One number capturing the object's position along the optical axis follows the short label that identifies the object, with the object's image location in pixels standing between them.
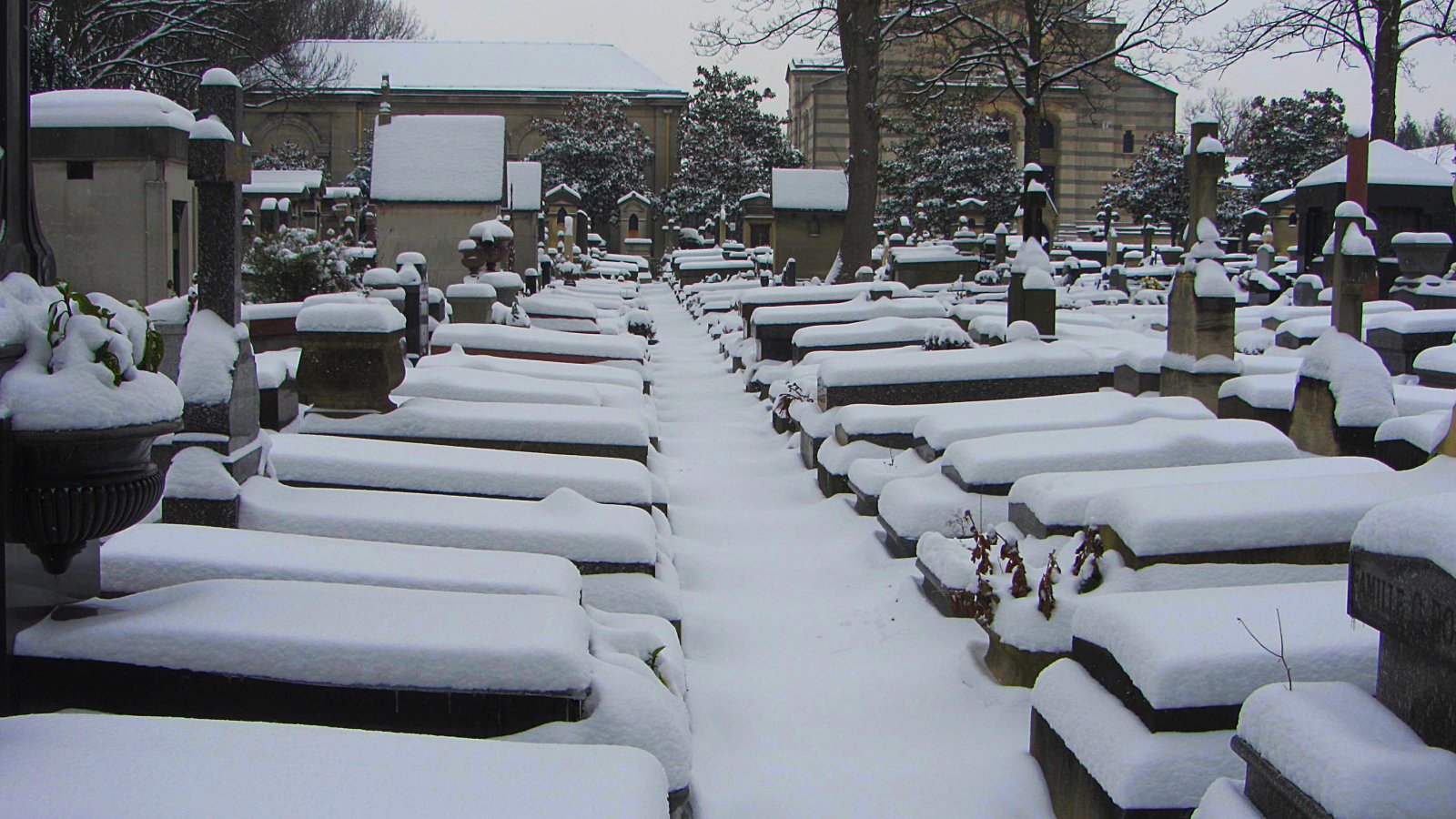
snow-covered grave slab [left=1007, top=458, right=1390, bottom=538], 5.56
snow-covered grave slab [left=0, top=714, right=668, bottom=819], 2.57
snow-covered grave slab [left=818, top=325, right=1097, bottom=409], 9.53
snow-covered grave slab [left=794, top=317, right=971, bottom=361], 12.67
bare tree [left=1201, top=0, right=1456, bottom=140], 22.47
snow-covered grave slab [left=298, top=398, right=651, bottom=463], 7.43
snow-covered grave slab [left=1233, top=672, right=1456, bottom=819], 2.32
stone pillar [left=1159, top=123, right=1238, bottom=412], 9.14
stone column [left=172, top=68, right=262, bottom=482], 5.55
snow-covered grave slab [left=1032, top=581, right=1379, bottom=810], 3.41
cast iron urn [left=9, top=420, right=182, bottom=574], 3.25
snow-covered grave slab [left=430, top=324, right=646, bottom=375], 11.28
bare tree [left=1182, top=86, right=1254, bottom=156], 59.91
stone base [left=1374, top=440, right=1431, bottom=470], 6.75
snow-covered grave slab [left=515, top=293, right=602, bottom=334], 16.38
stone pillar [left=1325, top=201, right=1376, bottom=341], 7.59
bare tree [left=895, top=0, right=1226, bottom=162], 22.33
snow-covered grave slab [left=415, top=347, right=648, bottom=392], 10.10
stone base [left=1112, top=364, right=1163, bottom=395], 10.12
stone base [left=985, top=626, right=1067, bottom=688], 4.79
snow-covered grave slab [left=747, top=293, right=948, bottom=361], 14.64
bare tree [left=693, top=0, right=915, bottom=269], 21.31
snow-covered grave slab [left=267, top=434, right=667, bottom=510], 6.24
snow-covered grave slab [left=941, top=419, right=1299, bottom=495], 6.61
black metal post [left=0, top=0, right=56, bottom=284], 3.54
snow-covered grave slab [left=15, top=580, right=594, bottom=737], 3.42
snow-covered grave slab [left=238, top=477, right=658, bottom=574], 5.37
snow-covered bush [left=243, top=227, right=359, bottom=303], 13.83
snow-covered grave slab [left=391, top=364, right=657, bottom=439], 8.36
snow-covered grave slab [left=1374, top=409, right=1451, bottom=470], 6.64
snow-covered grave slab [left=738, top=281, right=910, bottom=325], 17.33
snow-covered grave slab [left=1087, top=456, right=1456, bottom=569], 4.68
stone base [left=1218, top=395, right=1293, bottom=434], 8.32
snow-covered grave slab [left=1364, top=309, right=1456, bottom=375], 11.86
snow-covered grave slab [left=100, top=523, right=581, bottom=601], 4.24
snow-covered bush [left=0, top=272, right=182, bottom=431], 3.24
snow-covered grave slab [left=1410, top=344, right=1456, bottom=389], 9.77
